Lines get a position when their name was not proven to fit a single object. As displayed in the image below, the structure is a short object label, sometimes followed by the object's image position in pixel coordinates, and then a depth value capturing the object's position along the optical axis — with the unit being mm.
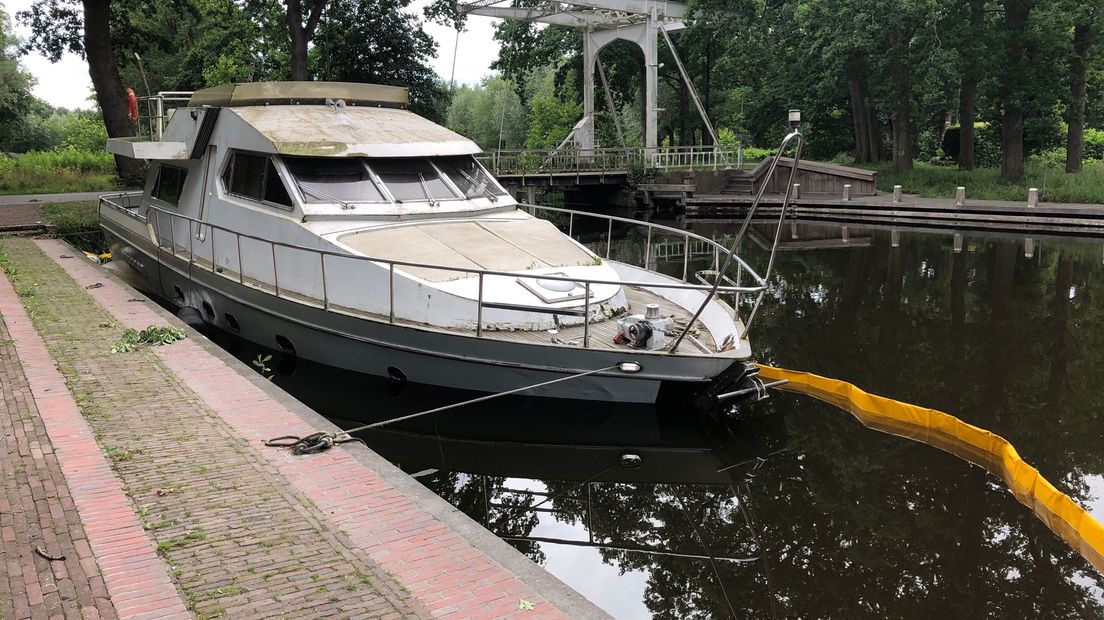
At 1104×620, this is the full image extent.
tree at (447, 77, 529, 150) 75312
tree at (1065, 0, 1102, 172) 30594
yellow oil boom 6891
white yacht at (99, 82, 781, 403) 9312
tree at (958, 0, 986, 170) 30000
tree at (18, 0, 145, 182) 27641
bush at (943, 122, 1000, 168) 42781
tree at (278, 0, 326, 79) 32688
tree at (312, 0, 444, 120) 40125
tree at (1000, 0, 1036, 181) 30391
